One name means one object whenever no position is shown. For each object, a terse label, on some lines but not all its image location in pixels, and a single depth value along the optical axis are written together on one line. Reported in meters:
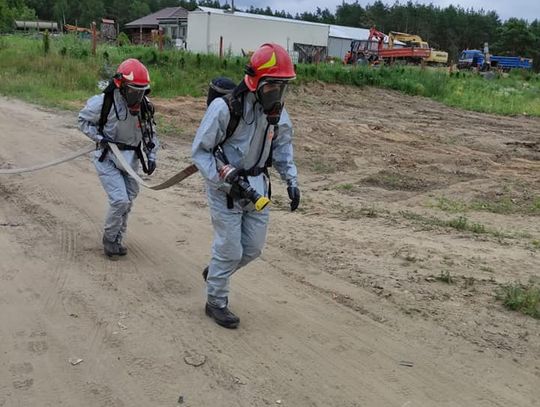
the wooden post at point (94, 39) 23.45
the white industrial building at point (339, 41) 56.38
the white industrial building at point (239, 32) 39.31
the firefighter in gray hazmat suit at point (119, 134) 5.59
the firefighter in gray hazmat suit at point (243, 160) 4.04
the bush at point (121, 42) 31.23
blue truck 51.54
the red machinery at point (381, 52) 43.19
